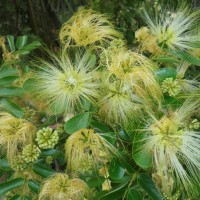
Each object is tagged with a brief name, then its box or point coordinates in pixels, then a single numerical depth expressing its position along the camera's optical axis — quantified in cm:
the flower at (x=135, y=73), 36
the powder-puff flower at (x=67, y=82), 38
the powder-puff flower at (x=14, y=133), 40
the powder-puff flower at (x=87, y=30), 42
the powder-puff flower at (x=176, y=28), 45
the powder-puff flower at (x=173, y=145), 36
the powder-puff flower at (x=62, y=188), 37
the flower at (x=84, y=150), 38
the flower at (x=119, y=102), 36
